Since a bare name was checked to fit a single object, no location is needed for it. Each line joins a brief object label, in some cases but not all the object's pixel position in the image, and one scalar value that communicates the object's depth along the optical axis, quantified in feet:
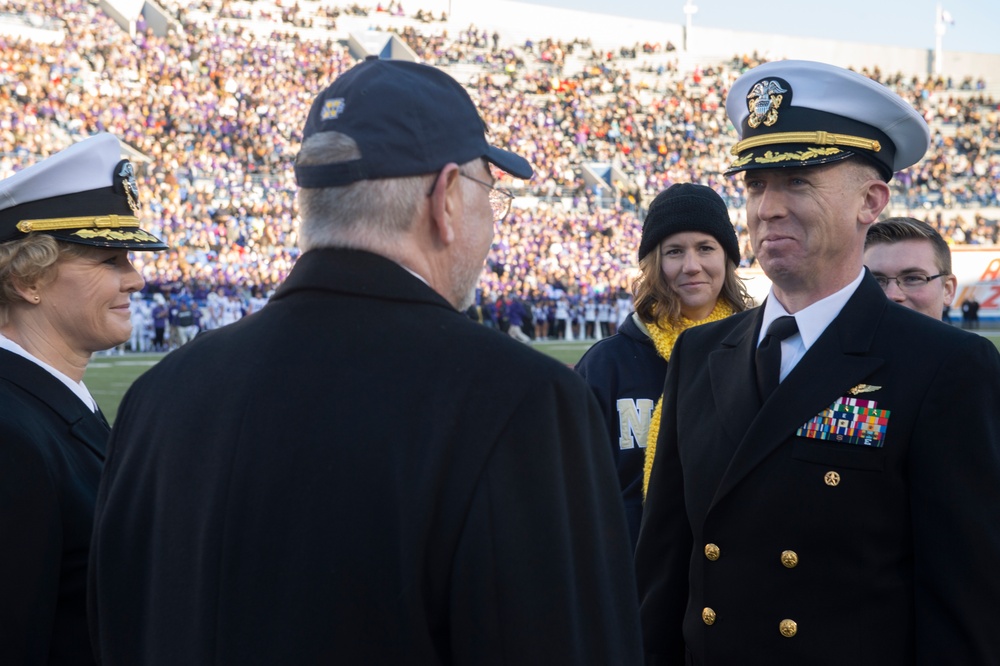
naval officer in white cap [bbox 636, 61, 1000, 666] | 6.78
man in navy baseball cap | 4.52
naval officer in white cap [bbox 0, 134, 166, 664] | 7.08
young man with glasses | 12.28
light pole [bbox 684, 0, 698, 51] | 168.35
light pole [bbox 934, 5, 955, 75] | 168.96
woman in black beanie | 11.80
